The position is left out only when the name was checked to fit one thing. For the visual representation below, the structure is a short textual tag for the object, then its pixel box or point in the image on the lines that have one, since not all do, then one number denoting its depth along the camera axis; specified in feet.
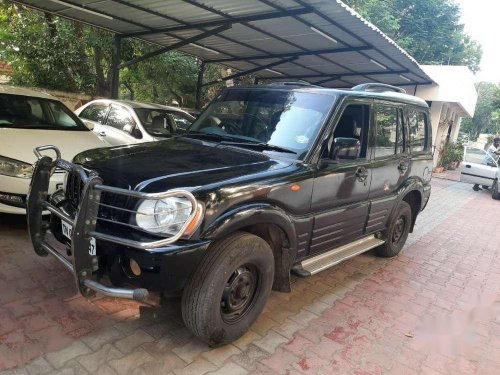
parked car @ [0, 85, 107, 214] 13.51
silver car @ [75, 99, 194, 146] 22.12
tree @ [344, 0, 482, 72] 81.61
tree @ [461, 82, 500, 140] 171.22
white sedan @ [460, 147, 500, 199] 39.96
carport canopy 21.31
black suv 8.05
